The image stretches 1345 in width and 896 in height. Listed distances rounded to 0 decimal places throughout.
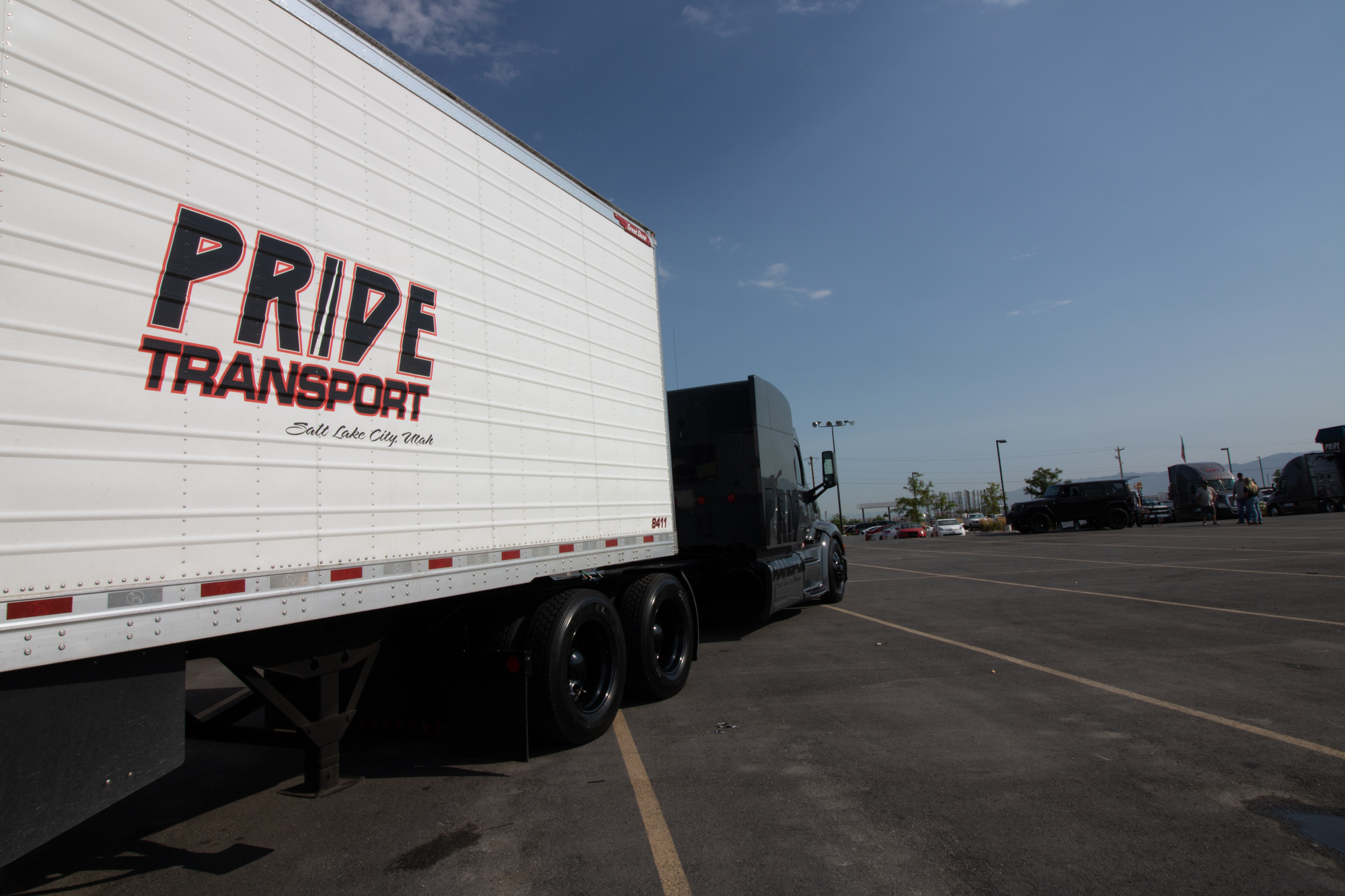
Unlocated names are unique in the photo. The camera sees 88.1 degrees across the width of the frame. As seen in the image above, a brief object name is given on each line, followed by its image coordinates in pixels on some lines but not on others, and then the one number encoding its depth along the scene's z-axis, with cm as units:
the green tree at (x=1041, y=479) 6325
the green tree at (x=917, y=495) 7681
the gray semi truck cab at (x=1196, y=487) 3042
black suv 2825
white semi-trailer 247
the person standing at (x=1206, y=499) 2544
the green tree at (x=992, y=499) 8163
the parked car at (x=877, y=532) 5322
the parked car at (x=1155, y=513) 3164
